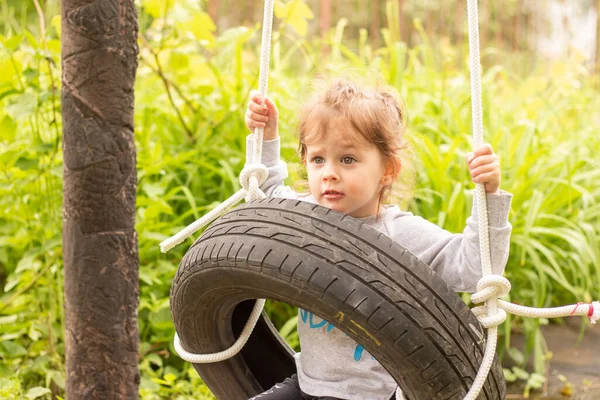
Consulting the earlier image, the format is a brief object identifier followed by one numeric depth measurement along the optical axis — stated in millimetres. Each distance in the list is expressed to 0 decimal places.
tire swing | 1430
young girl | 1739
